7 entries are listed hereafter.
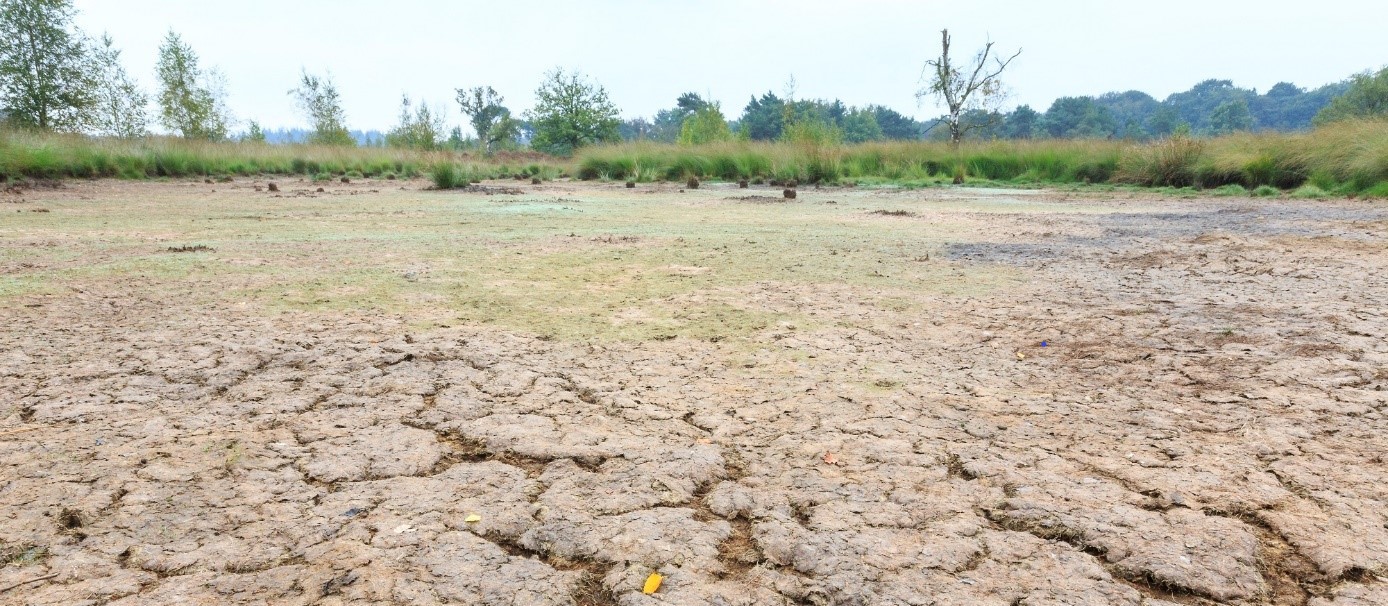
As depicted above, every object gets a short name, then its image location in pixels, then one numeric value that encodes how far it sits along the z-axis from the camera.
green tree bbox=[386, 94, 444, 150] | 21.15
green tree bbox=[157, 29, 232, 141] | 19.83
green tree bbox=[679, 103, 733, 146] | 26.47
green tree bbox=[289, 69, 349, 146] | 25.05
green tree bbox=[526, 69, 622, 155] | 30.45
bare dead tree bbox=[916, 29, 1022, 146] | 21.64
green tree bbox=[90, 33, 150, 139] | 17.71
